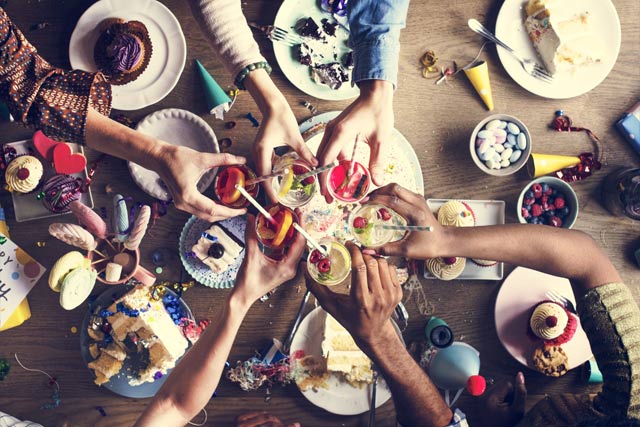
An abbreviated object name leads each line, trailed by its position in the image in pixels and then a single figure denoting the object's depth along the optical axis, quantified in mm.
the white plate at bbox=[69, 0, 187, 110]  1812
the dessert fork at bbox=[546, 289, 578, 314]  1899
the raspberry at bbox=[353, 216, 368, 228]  1634
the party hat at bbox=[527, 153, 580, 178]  1870
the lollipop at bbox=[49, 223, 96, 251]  1708
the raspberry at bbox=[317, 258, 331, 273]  1578
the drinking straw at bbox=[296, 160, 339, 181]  1476
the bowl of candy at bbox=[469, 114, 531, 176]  1848
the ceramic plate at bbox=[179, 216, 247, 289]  1844
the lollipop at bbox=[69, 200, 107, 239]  1748
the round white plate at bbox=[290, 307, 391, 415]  1856
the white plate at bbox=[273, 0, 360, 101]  1831
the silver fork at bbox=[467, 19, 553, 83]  1861
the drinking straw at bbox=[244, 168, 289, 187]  1531
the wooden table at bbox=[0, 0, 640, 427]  1877
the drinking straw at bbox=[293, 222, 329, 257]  1491
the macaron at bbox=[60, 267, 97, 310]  1711
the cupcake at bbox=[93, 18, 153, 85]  1765
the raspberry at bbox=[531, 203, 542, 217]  1870
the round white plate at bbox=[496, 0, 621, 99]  1870
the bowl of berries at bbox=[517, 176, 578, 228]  1864
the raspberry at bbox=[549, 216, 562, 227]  1859
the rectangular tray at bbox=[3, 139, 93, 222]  1853
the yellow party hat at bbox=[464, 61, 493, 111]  1859
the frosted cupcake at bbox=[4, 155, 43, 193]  1789
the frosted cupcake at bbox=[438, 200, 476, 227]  1809
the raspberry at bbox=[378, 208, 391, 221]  1617
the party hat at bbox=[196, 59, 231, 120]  1828
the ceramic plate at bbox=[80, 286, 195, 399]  1852
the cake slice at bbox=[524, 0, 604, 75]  1852
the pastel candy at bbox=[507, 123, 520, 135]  1846
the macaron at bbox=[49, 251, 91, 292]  1714
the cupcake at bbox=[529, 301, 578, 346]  1813
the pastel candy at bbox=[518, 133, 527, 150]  1846
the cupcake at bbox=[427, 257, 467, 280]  1821
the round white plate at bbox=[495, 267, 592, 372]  1885
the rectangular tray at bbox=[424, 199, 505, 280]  1874
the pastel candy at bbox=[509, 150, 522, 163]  1858
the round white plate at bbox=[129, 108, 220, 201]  1826
